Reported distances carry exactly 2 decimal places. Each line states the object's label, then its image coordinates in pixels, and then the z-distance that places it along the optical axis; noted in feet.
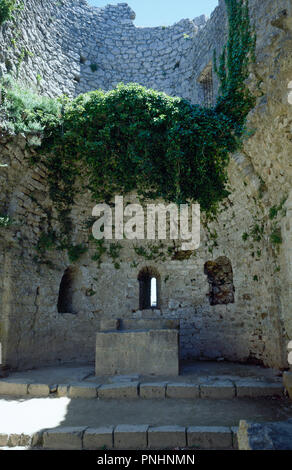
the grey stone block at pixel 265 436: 9.15
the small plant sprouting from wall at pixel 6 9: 26.45
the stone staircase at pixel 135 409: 14.25
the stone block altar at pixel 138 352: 23.07
